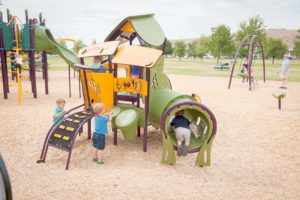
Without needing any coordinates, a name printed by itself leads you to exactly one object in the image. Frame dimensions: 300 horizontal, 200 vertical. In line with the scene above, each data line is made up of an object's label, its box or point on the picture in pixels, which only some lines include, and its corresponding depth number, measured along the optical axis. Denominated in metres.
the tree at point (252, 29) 36.38
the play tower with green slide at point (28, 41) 9.68
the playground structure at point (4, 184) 1.98
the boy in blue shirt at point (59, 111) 5.09
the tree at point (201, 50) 64.60
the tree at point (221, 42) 38.96
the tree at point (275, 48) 50.88
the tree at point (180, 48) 67.62
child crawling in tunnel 4.61
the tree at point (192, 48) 72.56
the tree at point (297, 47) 44.07
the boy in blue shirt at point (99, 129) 4.41
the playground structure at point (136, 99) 4.55
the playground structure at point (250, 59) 13.71
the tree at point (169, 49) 72.50
